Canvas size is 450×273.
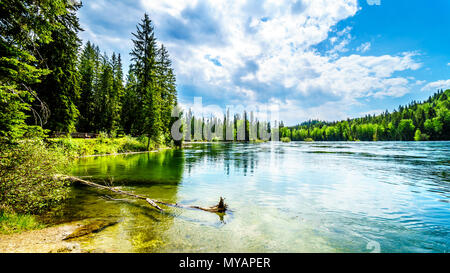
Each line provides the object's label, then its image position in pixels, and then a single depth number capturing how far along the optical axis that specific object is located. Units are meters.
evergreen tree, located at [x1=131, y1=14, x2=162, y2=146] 42.41
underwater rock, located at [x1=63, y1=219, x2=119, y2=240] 6.70
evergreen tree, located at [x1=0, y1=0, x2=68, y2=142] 7.16
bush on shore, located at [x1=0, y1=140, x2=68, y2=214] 6.91
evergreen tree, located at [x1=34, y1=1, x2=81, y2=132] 22.81
